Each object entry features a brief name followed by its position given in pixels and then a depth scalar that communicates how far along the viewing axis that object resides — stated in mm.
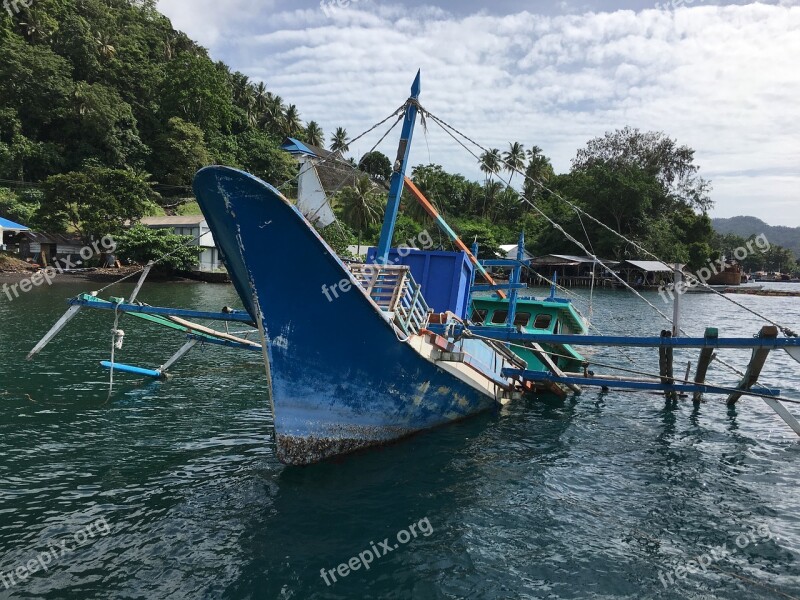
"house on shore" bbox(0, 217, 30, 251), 49531
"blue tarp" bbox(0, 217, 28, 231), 47762
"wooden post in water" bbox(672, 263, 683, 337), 12367
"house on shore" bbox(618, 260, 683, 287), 70375
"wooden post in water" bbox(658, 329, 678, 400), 14075
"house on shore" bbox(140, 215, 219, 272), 57562
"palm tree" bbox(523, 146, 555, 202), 92562
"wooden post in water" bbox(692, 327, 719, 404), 13180
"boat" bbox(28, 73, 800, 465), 8523
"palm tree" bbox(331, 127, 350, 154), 94919
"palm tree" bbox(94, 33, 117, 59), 68812
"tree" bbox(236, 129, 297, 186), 79562
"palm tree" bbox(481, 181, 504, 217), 90375
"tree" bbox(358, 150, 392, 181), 100994
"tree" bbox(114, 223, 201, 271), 50875
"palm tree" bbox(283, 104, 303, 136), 94062
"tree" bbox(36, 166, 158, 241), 49094
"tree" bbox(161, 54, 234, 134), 74000
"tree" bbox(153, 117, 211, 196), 68688
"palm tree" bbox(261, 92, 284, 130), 92688
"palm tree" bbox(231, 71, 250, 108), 91362
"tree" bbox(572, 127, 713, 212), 81500
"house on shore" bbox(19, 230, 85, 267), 53500
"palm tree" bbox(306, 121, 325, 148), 98094
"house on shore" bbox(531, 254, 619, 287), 73312
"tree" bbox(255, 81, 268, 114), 95688
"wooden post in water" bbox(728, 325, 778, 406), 11184
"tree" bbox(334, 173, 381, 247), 59594
